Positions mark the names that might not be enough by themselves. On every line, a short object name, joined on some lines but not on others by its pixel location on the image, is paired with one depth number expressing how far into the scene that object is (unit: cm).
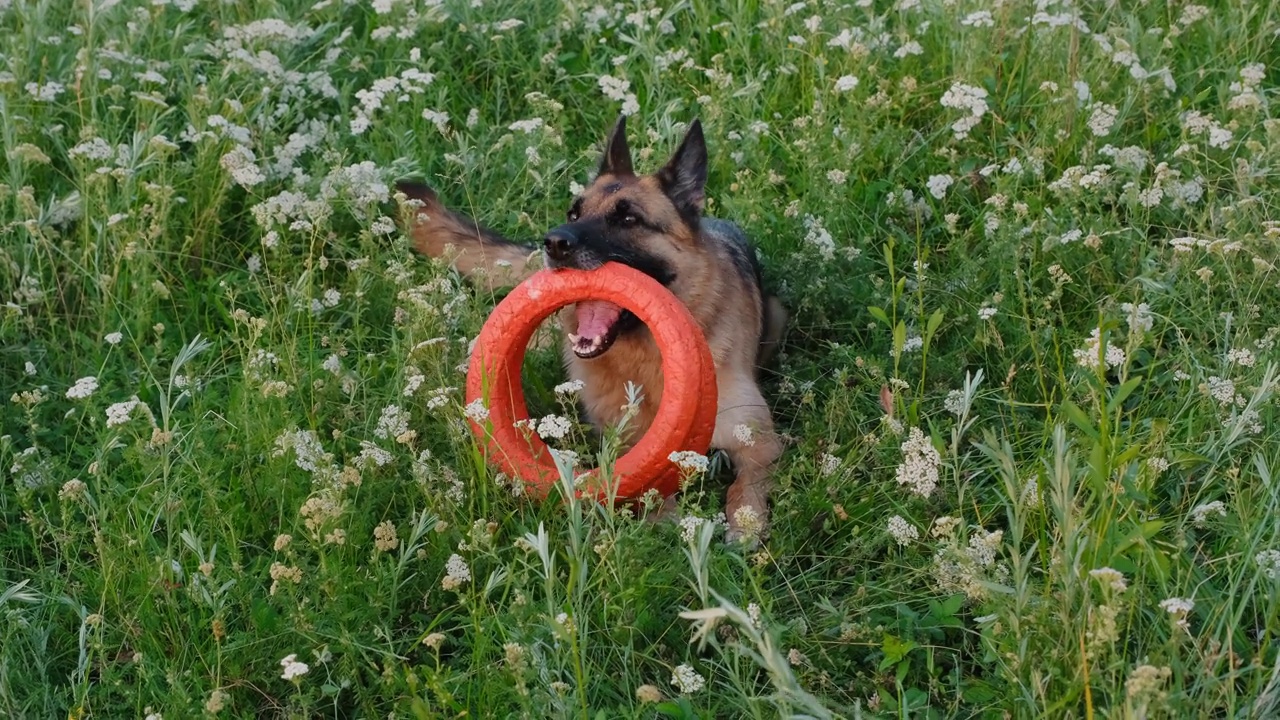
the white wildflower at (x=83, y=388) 390
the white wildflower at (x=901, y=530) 360
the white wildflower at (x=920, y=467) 357
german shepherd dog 482
